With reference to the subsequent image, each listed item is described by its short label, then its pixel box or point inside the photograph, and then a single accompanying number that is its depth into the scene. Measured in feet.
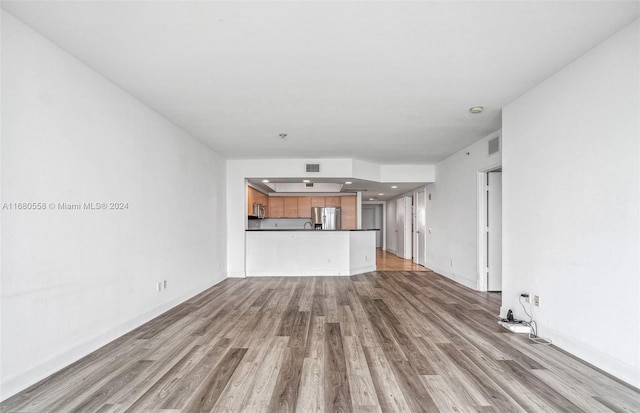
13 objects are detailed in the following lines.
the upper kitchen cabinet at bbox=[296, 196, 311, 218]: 32.71
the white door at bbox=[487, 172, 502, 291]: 17.43
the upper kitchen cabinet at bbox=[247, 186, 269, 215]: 24.97
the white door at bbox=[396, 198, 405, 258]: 34.01
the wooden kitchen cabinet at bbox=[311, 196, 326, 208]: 32.75
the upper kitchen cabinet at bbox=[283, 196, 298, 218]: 32.73
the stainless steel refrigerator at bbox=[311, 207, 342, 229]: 31.86
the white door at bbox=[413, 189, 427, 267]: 26.76
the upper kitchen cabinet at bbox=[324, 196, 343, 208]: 32.90
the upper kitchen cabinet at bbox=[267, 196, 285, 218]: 32.71
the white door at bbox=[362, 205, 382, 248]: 49.06
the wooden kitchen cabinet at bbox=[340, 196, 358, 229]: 33.19
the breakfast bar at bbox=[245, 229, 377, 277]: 23.04
